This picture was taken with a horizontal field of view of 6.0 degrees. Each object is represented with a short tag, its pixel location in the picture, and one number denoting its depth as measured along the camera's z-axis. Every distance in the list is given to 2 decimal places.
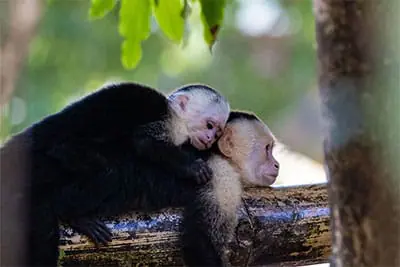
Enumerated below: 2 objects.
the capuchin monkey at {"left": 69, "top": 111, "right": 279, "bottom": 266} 5.02
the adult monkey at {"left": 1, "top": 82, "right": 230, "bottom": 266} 5.00
